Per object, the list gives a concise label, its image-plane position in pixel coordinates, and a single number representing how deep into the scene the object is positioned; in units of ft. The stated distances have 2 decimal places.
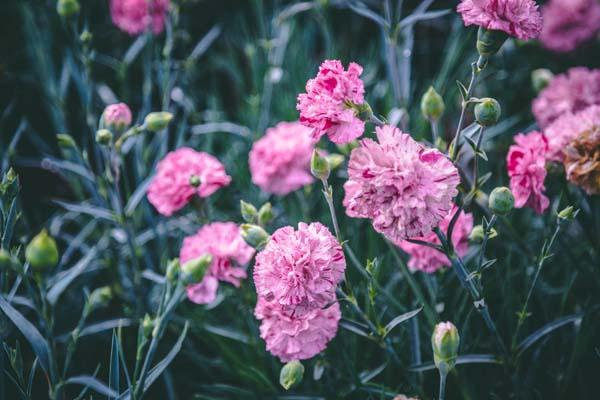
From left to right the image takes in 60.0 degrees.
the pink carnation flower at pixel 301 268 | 2.26
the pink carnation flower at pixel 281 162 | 3.88
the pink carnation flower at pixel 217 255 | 2.98
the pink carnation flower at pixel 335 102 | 2.26
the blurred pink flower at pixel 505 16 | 2.34
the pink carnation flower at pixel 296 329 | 2.58
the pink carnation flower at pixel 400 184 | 2.10
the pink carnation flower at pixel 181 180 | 3.30
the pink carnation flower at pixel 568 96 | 3.79
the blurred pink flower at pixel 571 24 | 4.99
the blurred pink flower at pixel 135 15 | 4.64
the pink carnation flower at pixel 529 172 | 2.66
